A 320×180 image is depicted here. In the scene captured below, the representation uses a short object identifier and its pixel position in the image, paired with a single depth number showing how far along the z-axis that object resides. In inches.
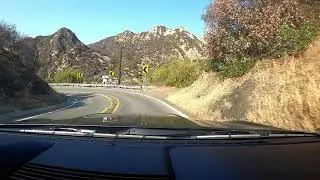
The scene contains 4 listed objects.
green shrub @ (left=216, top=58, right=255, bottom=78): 512.4
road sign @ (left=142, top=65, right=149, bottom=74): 1218.9
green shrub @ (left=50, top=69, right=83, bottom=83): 1645.2
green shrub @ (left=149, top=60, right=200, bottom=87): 936.7
